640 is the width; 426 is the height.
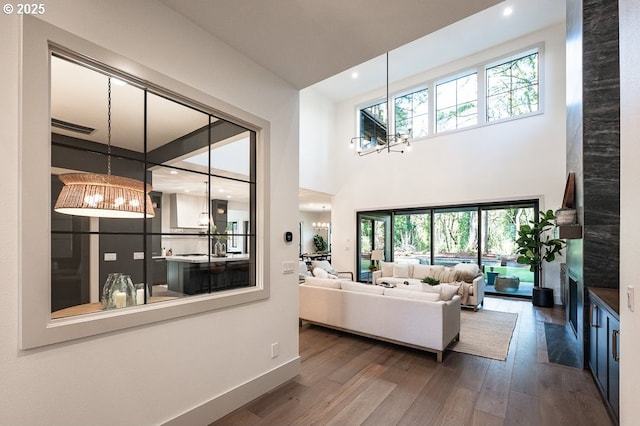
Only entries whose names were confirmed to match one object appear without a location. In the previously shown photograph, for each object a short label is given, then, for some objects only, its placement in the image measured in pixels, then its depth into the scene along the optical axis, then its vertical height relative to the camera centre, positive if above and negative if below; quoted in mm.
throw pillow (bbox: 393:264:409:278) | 7558 -1489
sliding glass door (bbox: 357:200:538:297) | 7203 -729
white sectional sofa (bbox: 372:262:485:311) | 6000 -1478
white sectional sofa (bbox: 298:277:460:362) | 3564 -1338
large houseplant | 6082 -735
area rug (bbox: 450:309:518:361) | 3820 -1814
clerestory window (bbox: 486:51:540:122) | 7035 +3017
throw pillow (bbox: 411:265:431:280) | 7294 -1449
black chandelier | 9046 +2312
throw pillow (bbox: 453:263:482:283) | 6348 -1289
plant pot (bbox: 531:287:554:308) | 6207 -1778
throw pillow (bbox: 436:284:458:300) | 3881 -1059
